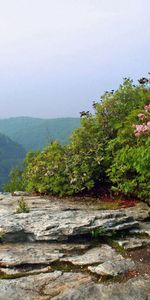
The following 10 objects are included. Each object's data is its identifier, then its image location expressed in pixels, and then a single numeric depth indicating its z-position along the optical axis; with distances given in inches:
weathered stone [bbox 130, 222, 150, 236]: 499.5
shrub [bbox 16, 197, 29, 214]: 570.9
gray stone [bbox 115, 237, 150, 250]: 460.3
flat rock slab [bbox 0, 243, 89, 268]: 422.6
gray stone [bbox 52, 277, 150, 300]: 350.9
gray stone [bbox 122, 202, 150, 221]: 543.8
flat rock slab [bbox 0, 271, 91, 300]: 357.7
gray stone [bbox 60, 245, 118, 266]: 421.7
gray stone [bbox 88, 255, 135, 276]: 392.5
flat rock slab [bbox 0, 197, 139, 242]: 479.8
